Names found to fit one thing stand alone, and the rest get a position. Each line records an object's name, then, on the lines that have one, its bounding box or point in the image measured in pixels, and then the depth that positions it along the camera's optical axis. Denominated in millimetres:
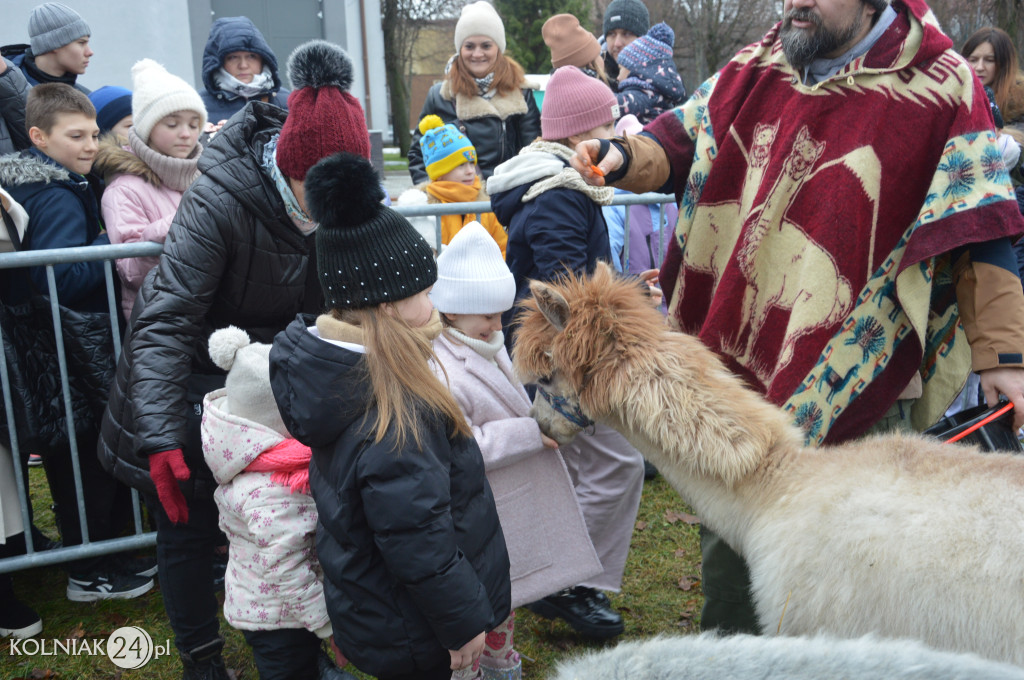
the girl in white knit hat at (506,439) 2988
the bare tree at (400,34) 26703
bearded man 2439
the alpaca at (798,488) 1853
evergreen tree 28484
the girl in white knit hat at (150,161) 4000
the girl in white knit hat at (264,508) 2809
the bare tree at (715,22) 31609
